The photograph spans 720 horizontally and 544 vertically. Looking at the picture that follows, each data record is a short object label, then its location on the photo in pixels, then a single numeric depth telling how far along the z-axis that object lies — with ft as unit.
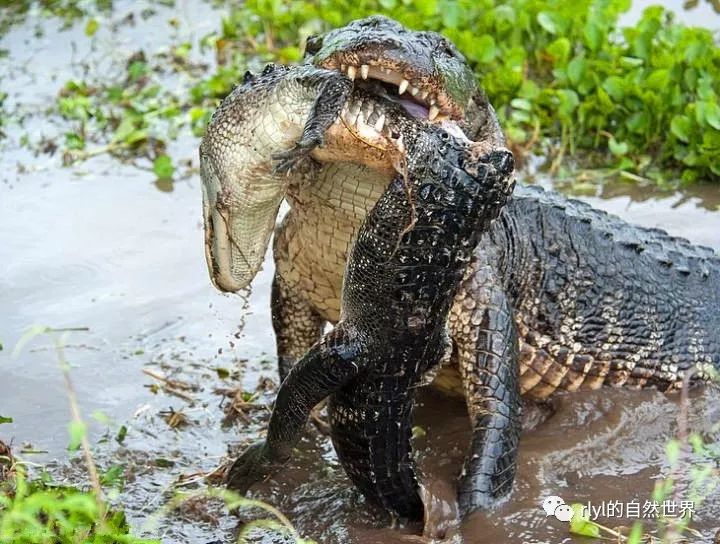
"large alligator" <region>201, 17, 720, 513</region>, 20.68
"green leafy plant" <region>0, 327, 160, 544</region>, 16.80
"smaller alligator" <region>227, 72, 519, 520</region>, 18.77
